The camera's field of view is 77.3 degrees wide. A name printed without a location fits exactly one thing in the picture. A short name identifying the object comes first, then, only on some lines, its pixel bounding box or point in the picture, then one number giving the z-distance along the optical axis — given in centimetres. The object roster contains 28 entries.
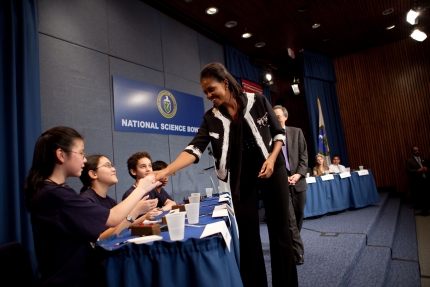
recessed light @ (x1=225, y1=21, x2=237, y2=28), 560
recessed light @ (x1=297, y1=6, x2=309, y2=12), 529
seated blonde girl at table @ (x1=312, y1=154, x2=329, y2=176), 560
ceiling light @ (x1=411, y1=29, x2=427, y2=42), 606
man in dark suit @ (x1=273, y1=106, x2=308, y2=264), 271
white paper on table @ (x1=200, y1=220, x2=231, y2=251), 87
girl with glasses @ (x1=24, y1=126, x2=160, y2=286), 99
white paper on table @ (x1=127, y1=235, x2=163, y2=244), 91
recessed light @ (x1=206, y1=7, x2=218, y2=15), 504
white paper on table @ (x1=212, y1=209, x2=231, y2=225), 119
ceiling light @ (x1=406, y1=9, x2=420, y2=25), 525
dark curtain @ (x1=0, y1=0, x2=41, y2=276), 237
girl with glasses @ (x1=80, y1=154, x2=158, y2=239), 185
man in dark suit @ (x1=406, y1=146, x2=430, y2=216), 570
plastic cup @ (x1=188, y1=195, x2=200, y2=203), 158
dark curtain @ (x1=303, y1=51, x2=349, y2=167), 739
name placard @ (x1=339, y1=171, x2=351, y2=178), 513
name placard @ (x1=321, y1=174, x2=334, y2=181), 489
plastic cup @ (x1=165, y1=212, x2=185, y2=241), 90
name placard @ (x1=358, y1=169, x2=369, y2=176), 536
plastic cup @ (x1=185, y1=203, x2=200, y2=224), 118
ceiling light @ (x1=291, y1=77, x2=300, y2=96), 782
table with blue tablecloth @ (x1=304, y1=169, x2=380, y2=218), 475
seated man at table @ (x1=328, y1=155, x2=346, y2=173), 572
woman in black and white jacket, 140
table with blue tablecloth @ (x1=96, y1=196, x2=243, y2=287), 81
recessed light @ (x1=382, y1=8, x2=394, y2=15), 573
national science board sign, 386
